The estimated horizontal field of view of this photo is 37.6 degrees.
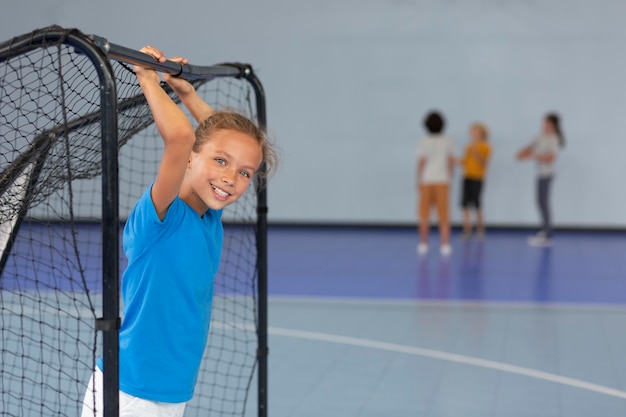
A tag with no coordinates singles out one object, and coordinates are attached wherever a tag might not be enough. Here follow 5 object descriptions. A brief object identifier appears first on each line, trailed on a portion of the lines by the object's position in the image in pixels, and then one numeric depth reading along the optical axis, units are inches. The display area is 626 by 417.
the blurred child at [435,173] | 482.0
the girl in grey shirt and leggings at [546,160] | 535.5
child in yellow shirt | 539.5
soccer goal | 107.0
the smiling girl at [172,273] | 114.5
